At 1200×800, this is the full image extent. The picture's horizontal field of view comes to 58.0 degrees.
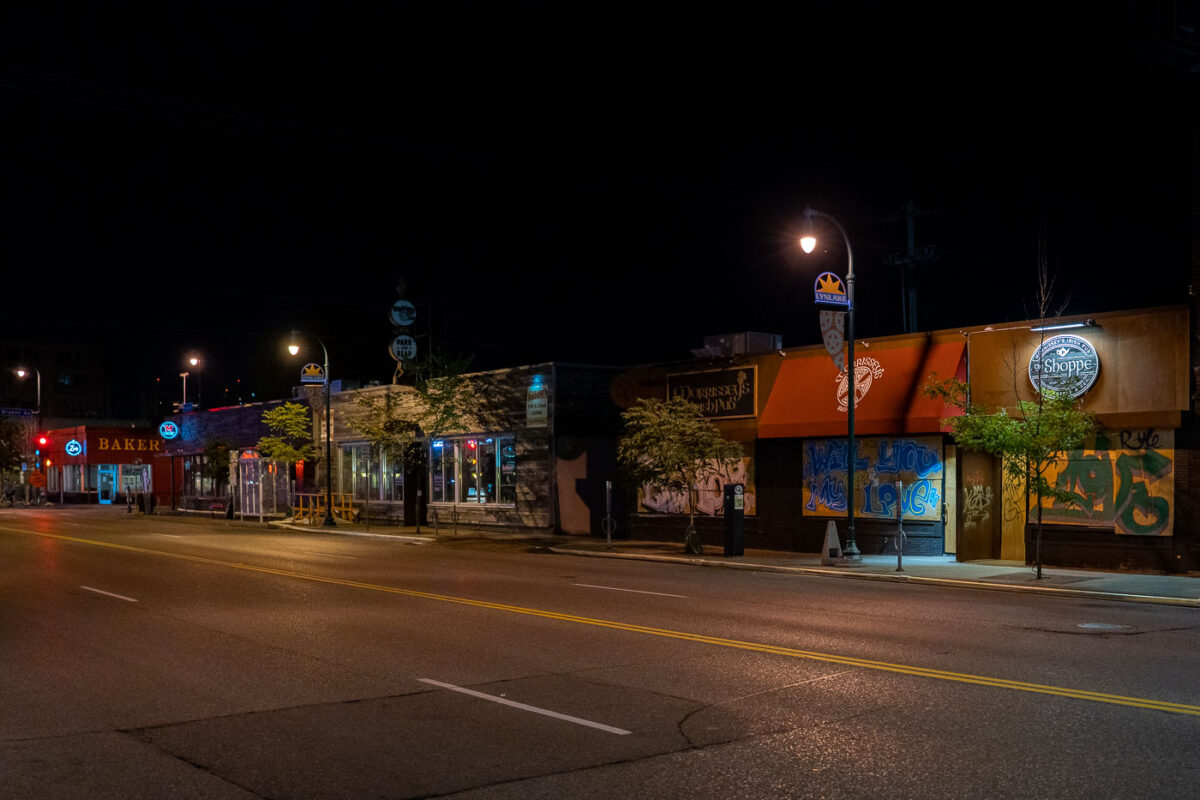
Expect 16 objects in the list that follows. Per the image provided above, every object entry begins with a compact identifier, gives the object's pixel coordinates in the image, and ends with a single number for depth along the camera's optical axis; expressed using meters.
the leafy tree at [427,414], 36.31
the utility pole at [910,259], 38.66
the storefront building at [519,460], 34.09
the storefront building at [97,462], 73.88
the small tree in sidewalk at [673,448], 25.98
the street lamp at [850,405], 22.55
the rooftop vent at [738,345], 28.89
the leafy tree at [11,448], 78.00
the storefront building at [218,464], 50.31
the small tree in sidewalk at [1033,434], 19.12
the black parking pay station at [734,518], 24.64
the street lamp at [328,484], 40.09
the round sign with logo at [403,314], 43.66
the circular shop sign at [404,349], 43.31
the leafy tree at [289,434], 45.12
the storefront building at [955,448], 20.53
